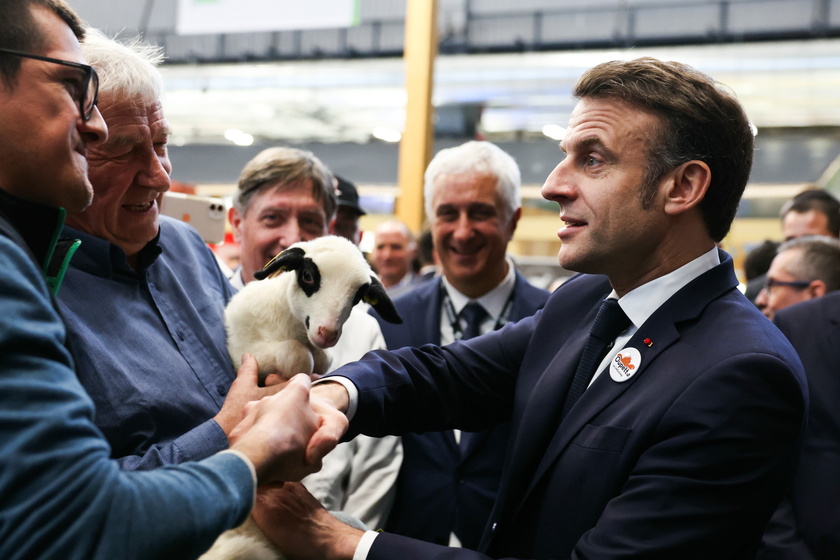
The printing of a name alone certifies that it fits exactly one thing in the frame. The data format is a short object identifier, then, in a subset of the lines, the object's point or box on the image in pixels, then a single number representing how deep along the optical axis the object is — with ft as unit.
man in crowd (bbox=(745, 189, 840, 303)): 17.10
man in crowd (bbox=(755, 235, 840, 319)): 13.03
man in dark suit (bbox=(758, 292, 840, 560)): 8.75
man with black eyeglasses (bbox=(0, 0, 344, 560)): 3.24
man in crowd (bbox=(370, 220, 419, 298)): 21.84
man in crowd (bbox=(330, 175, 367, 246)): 13.30
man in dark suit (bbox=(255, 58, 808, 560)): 5.31
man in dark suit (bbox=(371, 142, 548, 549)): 10.49
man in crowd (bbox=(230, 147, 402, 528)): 8.73
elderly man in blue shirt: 5.35
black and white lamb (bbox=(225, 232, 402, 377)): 6.61
